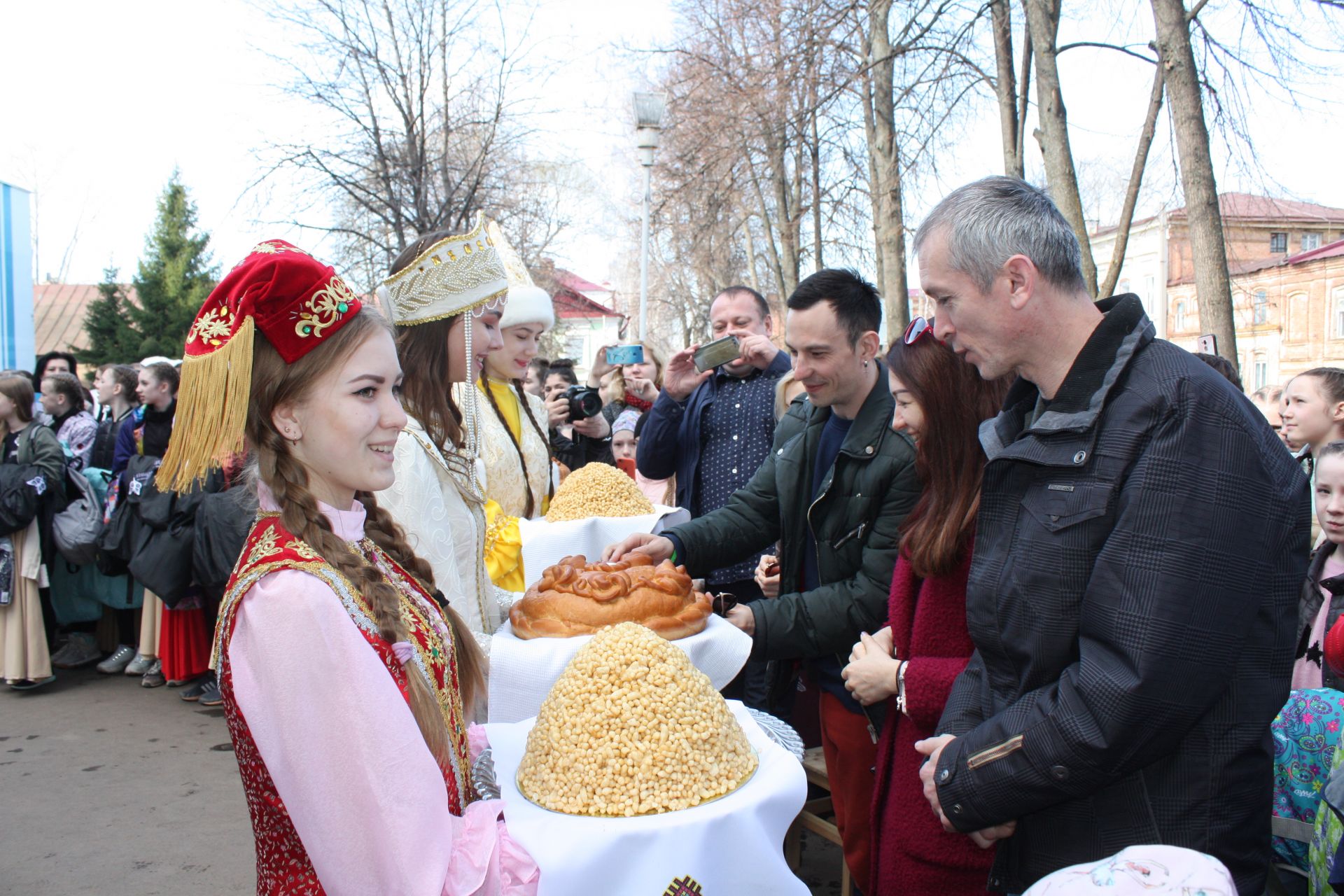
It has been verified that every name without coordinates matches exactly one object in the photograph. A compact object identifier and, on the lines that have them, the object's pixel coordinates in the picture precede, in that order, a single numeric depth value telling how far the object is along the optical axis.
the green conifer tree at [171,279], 30.75
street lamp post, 13.38
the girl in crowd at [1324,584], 3.39
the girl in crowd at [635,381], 6.35
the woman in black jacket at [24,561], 6.75
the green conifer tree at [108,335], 30.14
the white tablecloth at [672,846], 1.80
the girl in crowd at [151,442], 6.63
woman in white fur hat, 3.75
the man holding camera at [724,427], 4.52
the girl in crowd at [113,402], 7.75
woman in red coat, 2.29
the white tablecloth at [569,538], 3.66
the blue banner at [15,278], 10.32
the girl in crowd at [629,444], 7.27
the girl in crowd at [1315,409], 4.86
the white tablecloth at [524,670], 2.63
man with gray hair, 1.57
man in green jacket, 2.89
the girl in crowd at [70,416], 7.54
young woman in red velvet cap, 1.43
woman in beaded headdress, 2.61
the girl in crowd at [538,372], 9.21
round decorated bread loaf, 2.80
